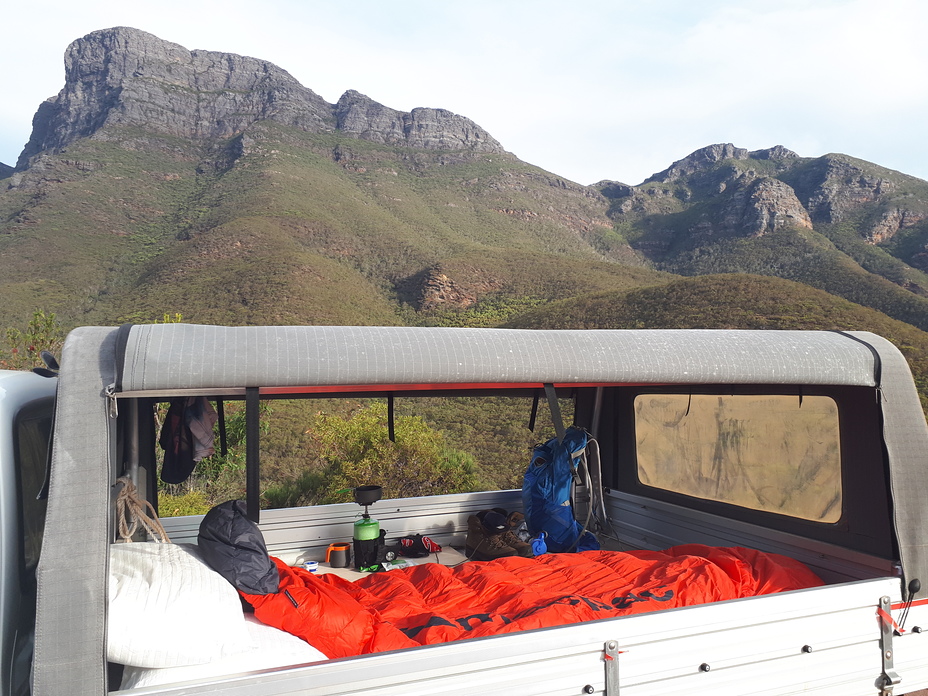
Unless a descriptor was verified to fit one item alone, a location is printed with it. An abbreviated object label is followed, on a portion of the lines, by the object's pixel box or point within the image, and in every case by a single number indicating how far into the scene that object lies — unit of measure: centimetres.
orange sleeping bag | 227
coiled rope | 243
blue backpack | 389
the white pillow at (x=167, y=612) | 177
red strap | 225
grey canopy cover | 160
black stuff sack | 229
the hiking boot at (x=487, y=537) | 398
